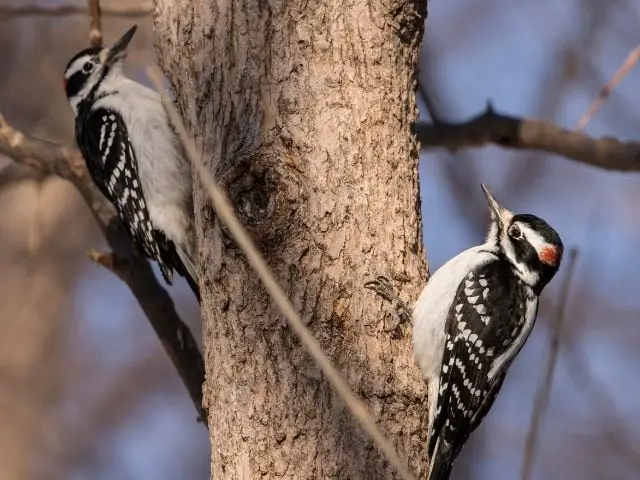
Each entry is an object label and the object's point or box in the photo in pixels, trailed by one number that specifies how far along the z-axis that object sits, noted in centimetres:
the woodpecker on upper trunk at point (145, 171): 927
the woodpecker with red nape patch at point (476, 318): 721
